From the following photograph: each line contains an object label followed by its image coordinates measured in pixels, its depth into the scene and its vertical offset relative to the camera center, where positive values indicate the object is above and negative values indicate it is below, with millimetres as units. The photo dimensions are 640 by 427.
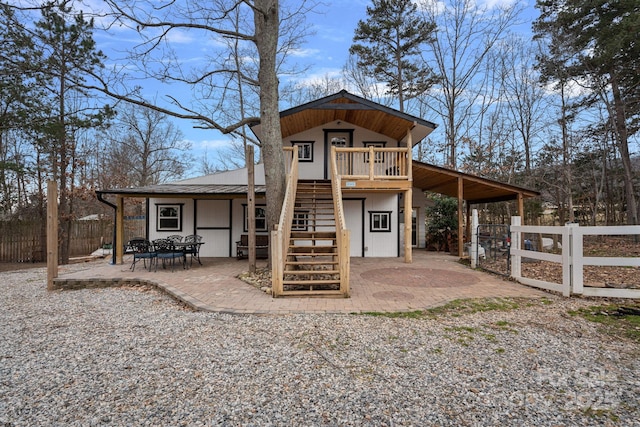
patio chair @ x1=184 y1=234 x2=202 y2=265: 8961 -626
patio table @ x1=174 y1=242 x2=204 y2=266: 8906 -646
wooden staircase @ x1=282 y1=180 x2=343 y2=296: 6020 -606
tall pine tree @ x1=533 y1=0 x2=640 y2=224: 13641 +7543
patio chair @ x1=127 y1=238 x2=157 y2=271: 8664 -719
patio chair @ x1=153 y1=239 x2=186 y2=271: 8707 -748
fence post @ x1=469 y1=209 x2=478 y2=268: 9312 -688
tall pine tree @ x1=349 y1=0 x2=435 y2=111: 18781 +10414
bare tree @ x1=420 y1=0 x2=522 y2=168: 17641 +9102
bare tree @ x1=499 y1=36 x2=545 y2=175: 18844 +7291
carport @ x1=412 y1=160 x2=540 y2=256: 11000 +1336
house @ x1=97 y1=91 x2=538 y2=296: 10141 +1209
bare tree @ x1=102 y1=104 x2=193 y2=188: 22844 +5074
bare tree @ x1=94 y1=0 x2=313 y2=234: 7930 +3682
